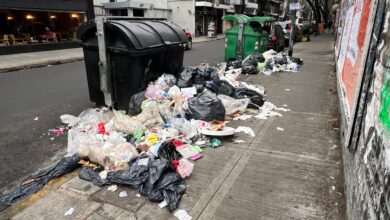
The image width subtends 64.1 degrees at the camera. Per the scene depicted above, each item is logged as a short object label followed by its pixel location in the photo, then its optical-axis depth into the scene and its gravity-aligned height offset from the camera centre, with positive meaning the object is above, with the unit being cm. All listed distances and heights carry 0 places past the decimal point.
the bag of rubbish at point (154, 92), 567 -131
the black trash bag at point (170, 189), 311 -173
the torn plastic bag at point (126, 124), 475 -156
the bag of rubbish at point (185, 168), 358 -168
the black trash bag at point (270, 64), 1010 -141
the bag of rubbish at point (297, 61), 1139 -147
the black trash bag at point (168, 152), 381 -160
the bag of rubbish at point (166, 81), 611 -119
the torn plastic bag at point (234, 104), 569 -152
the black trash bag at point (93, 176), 353 -178
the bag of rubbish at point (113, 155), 381 -164
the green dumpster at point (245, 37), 1155 -64
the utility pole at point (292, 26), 1284 -28
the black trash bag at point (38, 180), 339 -183
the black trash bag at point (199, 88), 632 -136
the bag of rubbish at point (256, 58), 1029 -125
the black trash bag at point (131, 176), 343 -171
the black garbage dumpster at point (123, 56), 551 -68
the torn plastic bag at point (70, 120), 566 -179
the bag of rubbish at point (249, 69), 973 -150
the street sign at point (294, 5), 1280 +54
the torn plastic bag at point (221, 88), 647 -139
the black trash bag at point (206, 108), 514 -144
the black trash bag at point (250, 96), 618 -150
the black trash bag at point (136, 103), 550 -144
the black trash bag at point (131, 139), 444 -170
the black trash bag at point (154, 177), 320 -165
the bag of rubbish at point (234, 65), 1049 -150
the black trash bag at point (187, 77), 643 -117
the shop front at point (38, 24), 1562 -30
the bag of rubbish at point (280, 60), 1057 -134
